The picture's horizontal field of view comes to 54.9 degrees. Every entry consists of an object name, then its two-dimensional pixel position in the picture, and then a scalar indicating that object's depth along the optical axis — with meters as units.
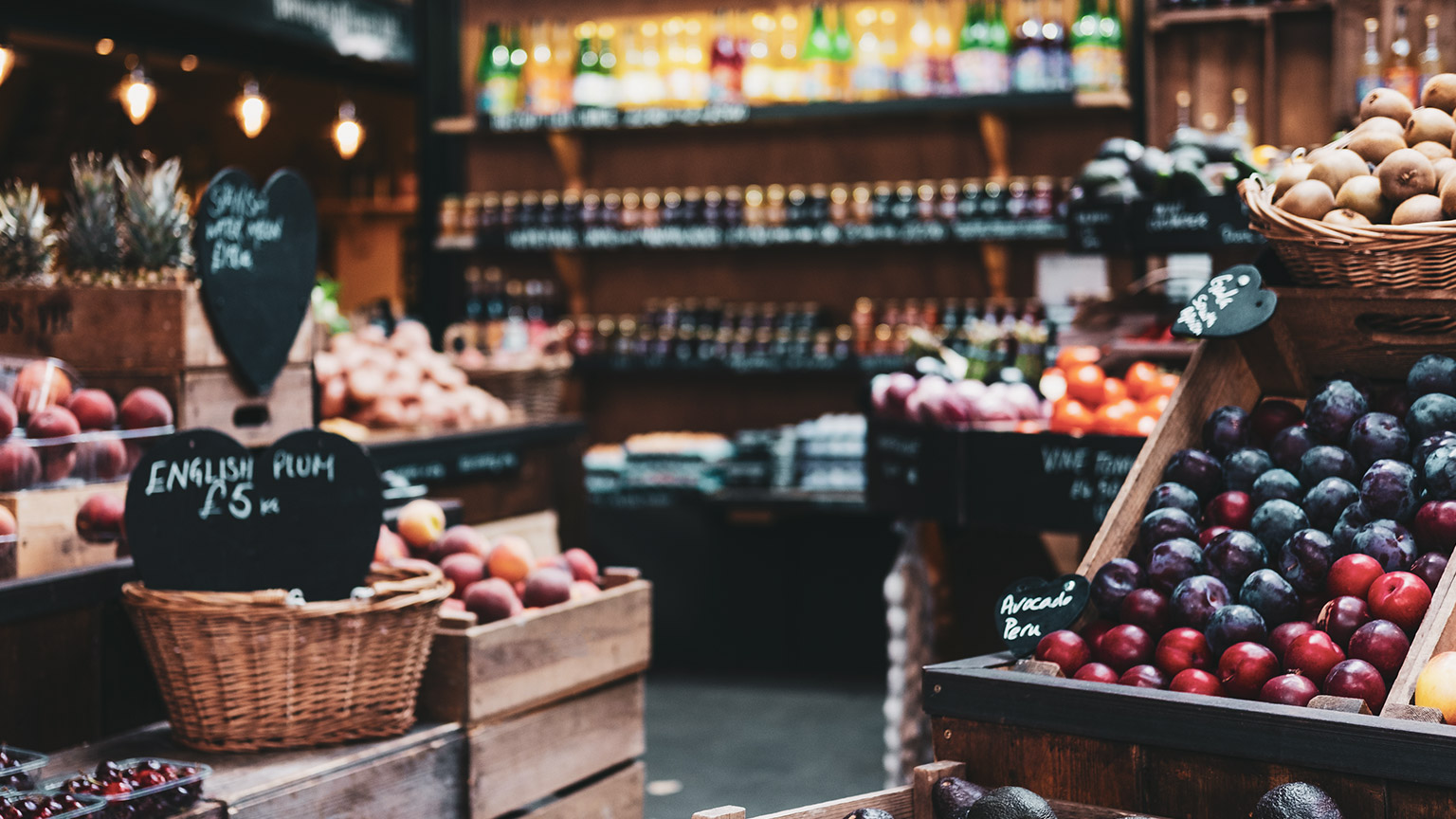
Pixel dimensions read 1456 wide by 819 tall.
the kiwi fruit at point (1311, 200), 1.90
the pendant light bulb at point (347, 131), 6.90
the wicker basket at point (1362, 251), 1.75
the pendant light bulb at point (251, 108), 6.29
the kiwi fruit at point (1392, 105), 2.11
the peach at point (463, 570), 2.64
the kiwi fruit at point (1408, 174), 1.86
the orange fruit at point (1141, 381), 3.19
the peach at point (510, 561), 2.70
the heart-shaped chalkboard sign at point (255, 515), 2.11
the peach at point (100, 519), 2.32
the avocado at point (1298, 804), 1.24
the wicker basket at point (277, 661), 2.07
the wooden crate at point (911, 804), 1.43
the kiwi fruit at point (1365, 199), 1.91
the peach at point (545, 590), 2.63
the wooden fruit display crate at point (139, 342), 2.54
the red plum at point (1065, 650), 1.57
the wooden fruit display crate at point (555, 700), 2.40
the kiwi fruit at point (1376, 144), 1.99
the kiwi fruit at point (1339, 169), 1.95
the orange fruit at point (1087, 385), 3.19
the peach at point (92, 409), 2.42
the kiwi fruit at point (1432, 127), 1.98
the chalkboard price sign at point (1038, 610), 1.57
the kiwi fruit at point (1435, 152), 1.94
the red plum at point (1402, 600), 1.44
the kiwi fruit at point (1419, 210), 1.80
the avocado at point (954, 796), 1.44
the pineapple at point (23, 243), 2.71
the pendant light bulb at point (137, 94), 5.71
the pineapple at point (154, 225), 2.69
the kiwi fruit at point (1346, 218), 1.82
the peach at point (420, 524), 2.84
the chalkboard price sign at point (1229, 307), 1.75
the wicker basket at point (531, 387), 4.68
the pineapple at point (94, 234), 2.67
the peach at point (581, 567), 2.86
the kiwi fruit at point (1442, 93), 2.04
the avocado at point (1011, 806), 1.32
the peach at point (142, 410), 2.47
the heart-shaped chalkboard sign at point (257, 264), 2.56
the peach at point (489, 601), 2.51
